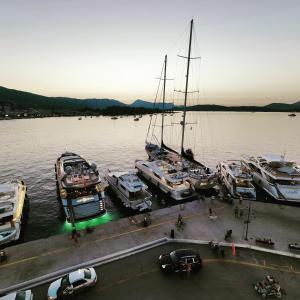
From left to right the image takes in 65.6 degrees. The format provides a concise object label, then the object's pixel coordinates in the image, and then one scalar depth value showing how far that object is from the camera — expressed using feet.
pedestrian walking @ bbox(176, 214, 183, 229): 79.75
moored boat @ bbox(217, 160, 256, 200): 115.55
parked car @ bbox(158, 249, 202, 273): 58.49
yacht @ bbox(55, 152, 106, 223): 95.66
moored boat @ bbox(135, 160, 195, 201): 115.55
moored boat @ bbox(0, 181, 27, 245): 80.43
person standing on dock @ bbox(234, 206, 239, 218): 87.96
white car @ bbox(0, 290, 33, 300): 47.88
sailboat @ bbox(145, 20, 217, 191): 120.67
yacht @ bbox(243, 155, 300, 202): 115.24
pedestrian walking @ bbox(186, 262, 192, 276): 58.23
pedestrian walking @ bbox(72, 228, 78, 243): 70.99
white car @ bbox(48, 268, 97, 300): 50.75
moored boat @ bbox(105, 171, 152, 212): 104.73
